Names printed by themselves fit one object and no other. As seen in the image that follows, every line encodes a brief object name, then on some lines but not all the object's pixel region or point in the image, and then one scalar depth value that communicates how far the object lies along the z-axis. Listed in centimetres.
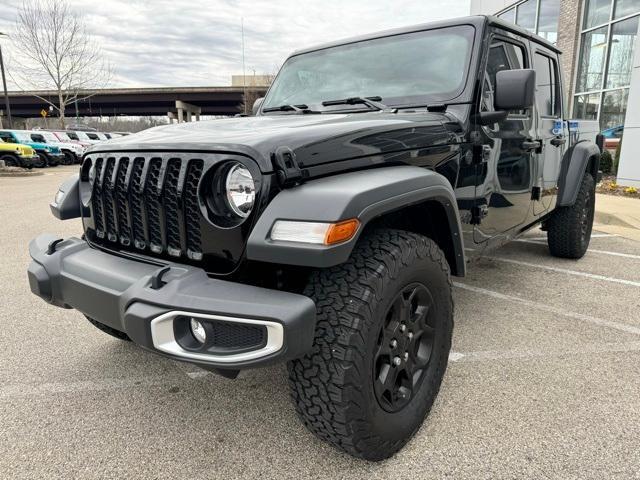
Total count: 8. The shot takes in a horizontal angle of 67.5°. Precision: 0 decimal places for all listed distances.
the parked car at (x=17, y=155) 1775
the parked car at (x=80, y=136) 2642
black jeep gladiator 161
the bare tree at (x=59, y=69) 3017
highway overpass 5475
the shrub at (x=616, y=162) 1055
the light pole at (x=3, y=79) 2524
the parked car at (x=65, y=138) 2414
